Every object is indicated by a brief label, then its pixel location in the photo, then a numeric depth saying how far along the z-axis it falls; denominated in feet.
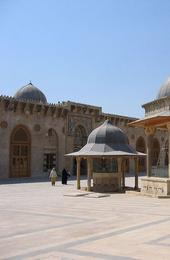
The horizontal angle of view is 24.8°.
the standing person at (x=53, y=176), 65.72
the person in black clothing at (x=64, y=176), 68.23
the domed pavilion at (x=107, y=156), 54.34
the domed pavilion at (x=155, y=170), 46.47
